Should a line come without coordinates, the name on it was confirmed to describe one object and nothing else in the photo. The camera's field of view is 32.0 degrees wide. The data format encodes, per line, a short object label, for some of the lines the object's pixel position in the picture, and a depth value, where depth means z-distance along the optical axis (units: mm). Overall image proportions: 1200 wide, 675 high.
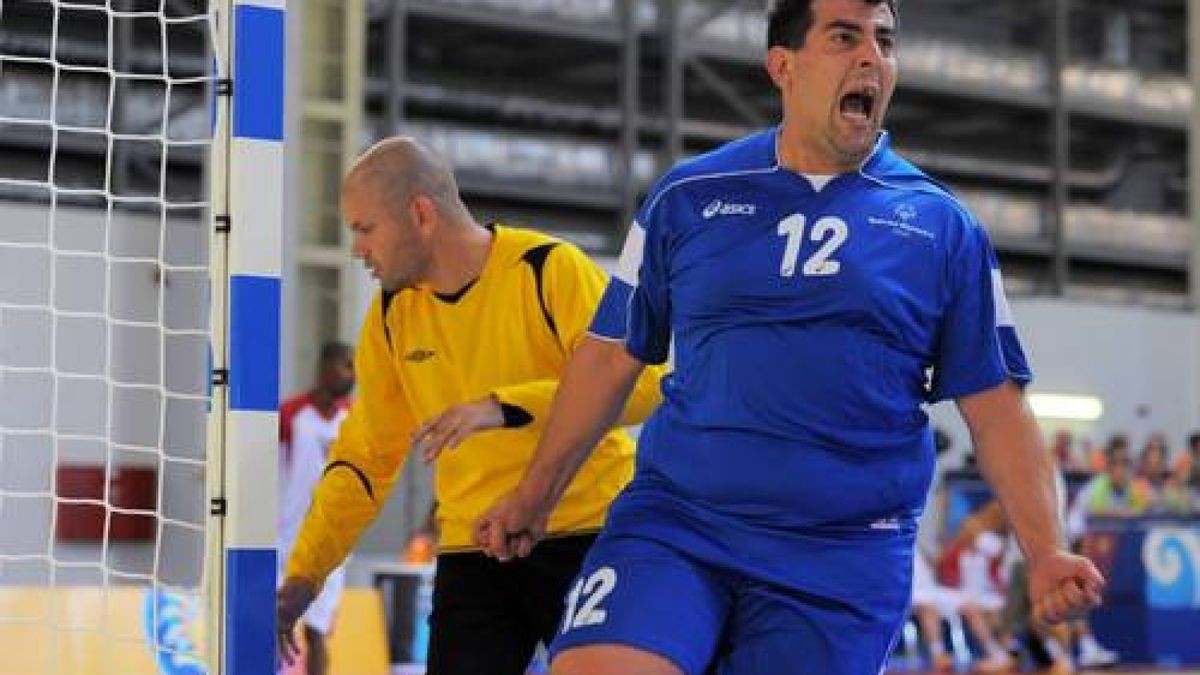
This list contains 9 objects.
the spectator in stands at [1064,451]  19138
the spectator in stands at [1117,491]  17547
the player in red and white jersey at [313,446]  10602
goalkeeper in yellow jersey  4641
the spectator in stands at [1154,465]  19578
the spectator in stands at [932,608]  16078
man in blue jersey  3631
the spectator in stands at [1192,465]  19828
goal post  4324
